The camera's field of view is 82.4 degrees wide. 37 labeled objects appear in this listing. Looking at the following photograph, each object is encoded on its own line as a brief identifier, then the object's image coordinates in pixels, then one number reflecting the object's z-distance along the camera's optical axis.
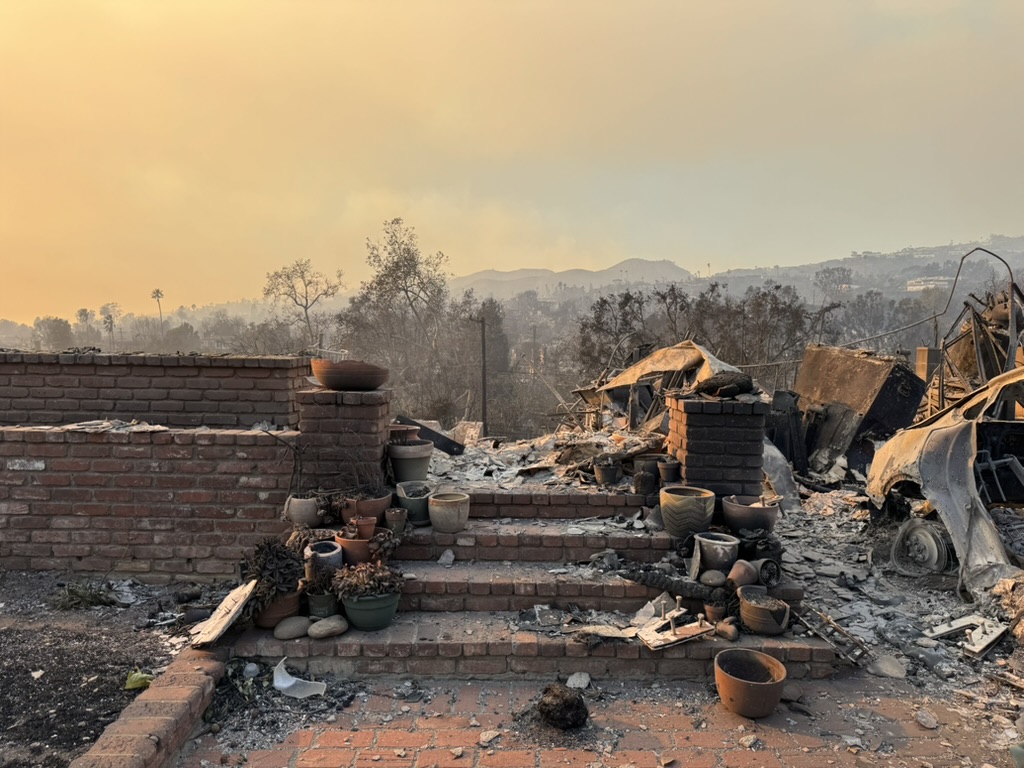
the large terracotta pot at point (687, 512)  3.79
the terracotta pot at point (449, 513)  3.90
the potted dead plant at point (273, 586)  3.25
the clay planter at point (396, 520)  3.91
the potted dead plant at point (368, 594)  3.25
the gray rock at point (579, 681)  3.08
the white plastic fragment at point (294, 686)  2.97
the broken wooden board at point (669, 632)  3.13
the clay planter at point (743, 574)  3.44
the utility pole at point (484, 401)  17.32
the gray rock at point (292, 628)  3.20
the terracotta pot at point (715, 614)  3.35
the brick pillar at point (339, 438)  4.20
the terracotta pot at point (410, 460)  4.44
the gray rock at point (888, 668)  3.25
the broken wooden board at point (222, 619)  3.03
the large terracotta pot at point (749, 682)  2.78
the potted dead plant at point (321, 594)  3.33
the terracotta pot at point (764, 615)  3.25
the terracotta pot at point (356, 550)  3.58
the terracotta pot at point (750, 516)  3.80
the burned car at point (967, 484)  4.12
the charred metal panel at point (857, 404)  8.25
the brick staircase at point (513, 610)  3.15
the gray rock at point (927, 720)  2.82
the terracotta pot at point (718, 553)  3.53
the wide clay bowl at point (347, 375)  4.26
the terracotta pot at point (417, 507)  4.10
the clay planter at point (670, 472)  4.26
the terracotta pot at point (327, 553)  3.44
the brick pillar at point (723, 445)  4.11
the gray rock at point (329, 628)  3.17
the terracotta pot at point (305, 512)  3.91
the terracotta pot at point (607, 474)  4.61
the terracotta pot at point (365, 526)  3.72
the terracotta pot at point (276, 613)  3.27
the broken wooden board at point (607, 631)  3.19
